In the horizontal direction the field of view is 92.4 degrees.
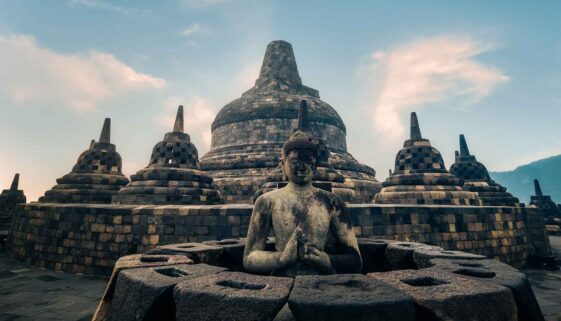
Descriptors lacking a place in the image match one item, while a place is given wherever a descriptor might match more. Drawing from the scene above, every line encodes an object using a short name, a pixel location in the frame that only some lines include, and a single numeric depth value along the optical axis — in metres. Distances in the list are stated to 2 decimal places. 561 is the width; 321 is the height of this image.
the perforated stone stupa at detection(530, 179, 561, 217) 17.72
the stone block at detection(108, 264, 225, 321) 1.62
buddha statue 2.29
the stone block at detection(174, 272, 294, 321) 1.38
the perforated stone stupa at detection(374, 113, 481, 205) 10.38
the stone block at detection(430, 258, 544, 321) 1.68
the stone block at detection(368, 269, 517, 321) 1.42
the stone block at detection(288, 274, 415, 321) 1.31
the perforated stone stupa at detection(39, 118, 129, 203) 11.17
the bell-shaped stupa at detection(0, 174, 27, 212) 17.22
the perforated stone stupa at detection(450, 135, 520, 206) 12.25
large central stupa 14.67
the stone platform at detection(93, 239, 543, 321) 1.36
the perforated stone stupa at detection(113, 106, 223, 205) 9.55
